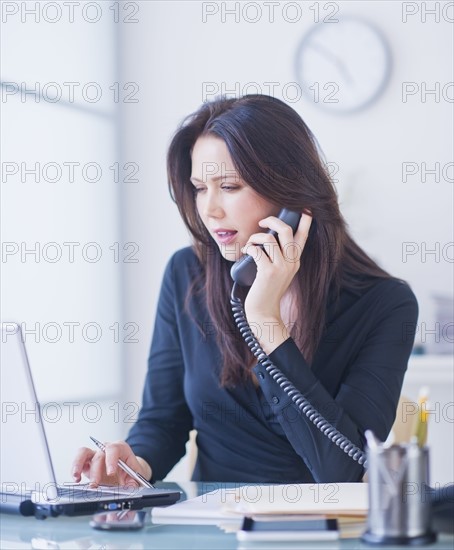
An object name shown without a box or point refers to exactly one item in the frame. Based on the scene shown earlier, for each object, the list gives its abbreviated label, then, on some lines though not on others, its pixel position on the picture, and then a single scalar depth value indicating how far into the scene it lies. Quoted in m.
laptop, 2.23
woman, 2.77
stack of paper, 2.17
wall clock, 4.75
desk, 2.10
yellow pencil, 2.07
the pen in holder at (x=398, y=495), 2.04
